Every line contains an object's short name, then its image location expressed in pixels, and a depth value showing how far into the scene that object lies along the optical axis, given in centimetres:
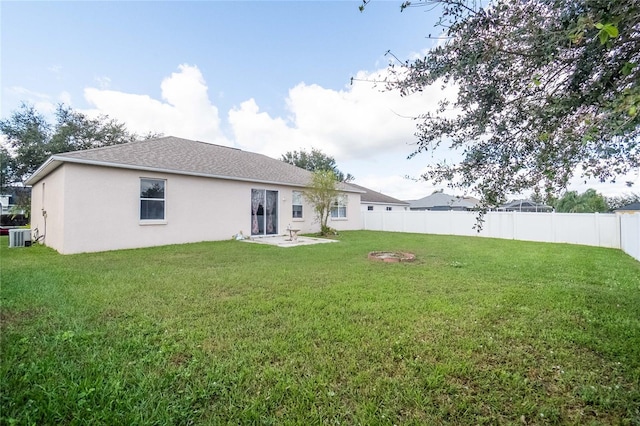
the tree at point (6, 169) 1780
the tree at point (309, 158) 3650
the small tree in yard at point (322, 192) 1437
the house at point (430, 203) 3675
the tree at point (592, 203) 2908
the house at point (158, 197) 876
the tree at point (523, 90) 207
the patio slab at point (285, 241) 1102
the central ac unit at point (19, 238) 1021
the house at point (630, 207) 2360
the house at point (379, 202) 2544
